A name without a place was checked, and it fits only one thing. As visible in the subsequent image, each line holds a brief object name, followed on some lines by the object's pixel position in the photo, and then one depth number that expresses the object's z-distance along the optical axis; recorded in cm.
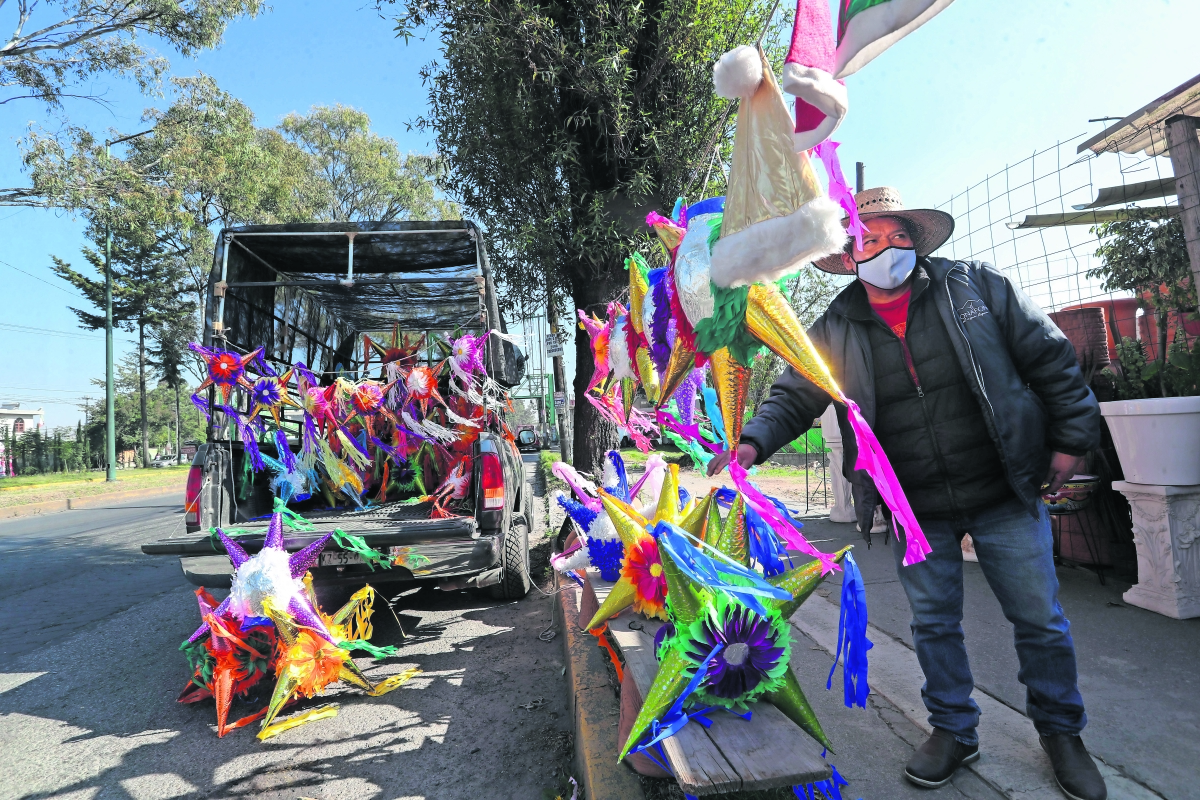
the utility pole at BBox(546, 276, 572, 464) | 893
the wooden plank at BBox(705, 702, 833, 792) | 136
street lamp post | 1673
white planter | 296
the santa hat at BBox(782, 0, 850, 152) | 118
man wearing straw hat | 187
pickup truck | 348
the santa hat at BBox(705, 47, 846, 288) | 130
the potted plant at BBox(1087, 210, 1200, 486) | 297
